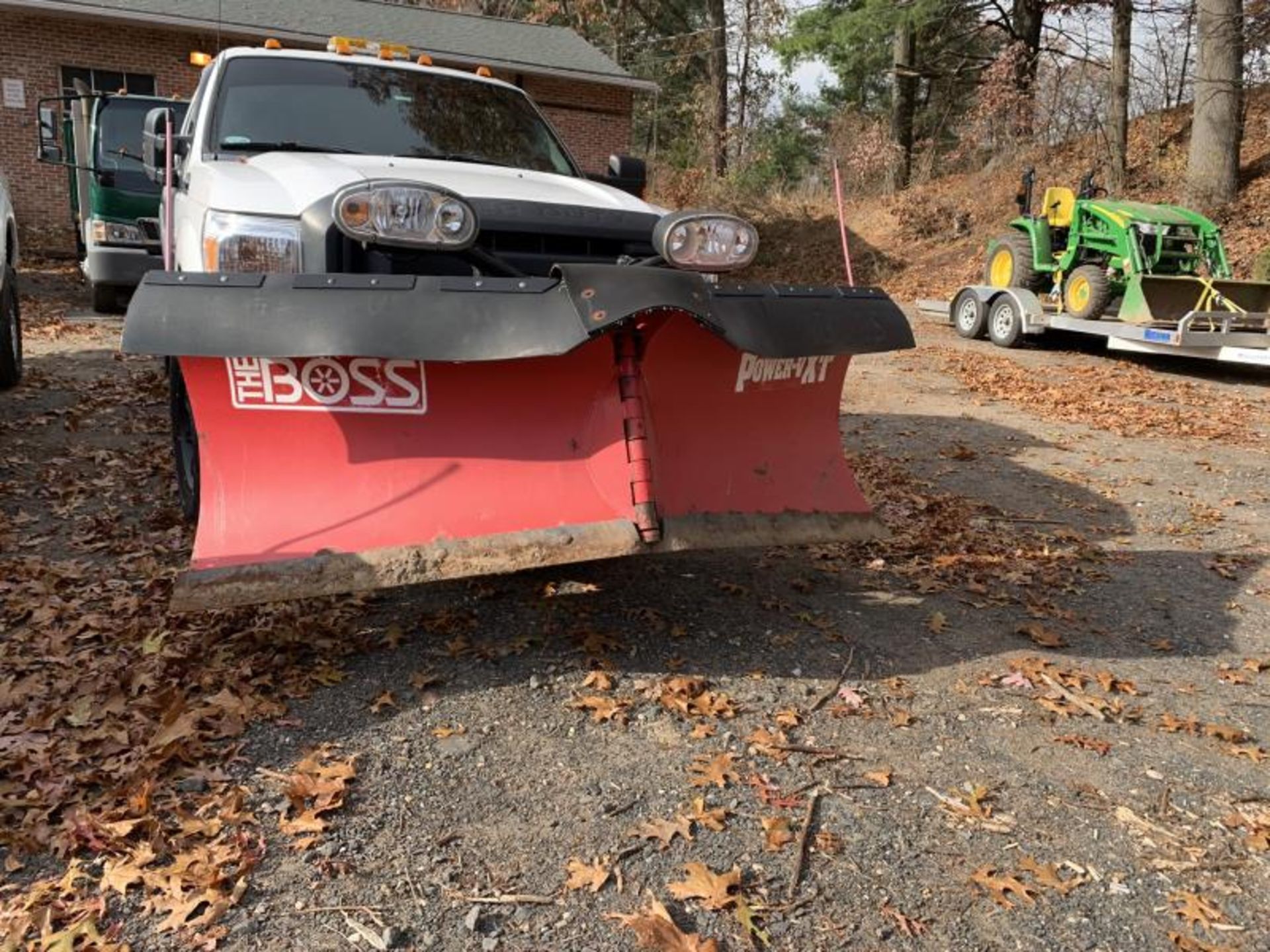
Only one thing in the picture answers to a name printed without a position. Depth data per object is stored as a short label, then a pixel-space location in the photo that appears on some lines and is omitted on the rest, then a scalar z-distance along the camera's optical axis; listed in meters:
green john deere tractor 11.32
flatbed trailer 10.56
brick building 17.84
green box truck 10.32
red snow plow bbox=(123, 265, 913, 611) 2.89
